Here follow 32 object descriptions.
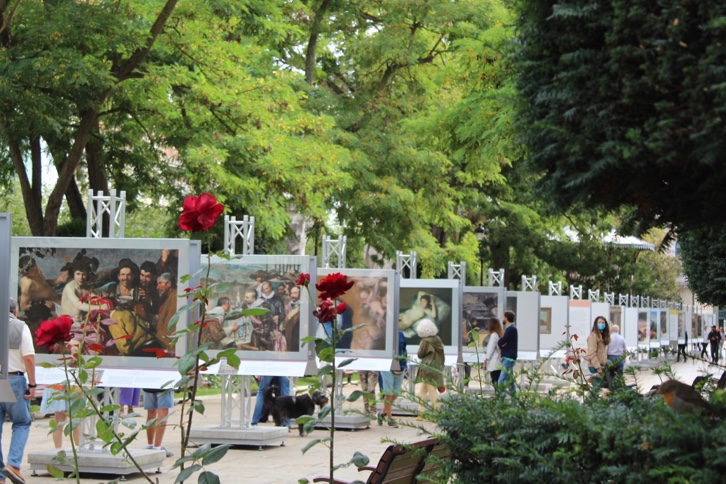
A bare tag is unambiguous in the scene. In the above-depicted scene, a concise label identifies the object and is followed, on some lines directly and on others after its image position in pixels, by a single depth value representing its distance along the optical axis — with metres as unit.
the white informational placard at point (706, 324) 75.07
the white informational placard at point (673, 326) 54.34
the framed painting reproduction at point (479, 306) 24.50
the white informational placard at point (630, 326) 42.97
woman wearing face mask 19.92
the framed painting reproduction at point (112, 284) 12.74
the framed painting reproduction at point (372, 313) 17.88
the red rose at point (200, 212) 5.32
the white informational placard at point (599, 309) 35.31
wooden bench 6.90
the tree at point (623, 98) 4.16
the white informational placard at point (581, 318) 33.34
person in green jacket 18.53
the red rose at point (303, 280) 6.18
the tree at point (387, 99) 29.70
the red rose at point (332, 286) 5.56
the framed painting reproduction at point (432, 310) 20.86
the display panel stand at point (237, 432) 15.09
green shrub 4.24
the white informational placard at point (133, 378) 12.37
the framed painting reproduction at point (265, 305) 15.34
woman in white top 19.83
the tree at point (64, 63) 18.83
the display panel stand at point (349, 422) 18.30
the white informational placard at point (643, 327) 46.69
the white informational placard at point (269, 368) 14.82
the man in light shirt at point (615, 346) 22.48
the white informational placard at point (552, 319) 30.91
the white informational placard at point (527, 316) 26.25
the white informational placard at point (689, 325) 61.29
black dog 16.38
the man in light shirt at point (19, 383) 10.83
